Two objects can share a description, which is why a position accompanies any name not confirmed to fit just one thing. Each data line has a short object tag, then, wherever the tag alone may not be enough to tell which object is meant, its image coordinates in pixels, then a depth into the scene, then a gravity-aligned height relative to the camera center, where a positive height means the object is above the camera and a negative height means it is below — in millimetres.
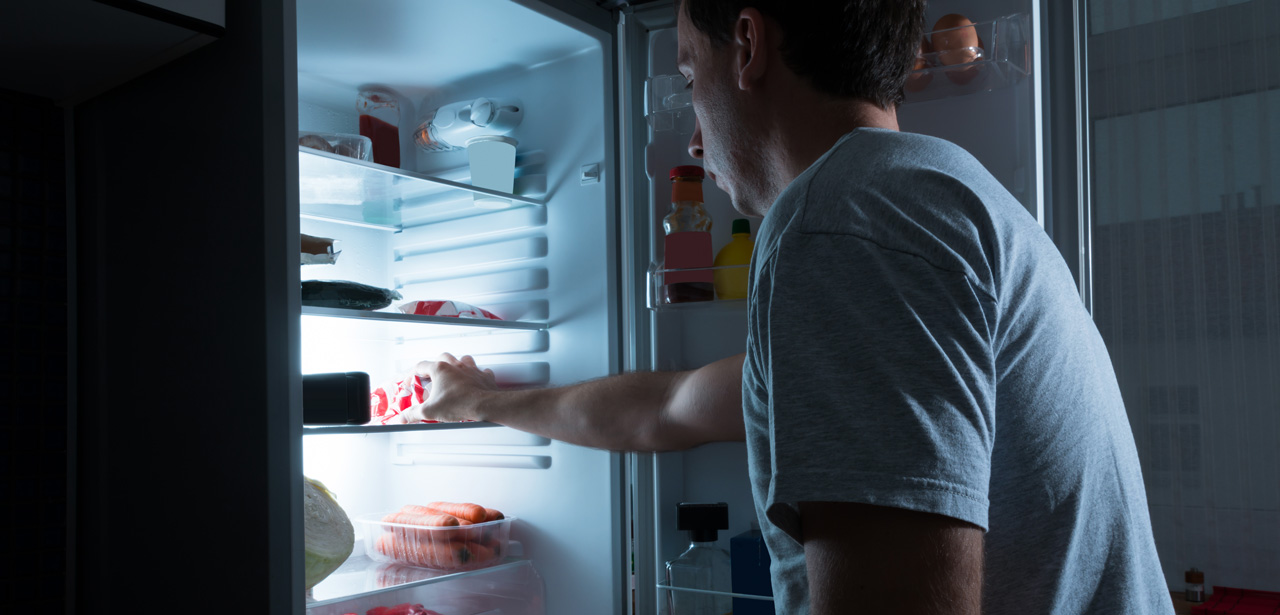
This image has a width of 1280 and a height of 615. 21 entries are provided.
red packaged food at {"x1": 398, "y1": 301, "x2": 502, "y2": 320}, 1688 +50
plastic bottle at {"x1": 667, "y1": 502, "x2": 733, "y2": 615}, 1509 -425
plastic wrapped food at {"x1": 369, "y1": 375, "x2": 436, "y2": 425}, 1766 -133
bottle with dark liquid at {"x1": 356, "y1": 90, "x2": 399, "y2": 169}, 1683 +417
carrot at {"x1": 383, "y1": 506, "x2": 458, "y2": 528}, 1640 -355
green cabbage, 1358 -319
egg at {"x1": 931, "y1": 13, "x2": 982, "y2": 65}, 1253 +413
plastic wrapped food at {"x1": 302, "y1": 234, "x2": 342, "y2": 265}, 1507 +150
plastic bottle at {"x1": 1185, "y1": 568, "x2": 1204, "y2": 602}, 1276 -394
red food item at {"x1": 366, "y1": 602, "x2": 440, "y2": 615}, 1629 -521
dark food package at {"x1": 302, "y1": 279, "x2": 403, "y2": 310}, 1421 +69
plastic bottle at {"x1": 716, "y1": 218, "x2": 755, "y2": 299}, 1462 +115
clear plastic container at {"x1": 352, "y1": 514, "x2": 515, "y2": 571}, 1635 -407
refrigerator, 1133 +117
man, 490 -32
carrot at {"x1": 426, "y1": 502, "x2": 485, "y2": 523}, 1696 -348
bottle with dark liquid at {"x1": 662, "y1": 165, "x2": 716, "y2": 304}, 1471 +145
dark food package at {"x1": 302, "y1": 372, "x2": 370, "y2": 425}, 1333 -99
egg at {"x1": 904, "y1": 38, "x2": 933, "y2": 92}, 1286 +380
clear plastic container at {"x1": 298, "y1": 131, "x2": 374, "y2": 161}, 1478 +335
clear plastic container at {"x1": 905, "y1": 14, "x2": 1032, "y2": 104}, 1259 +397
